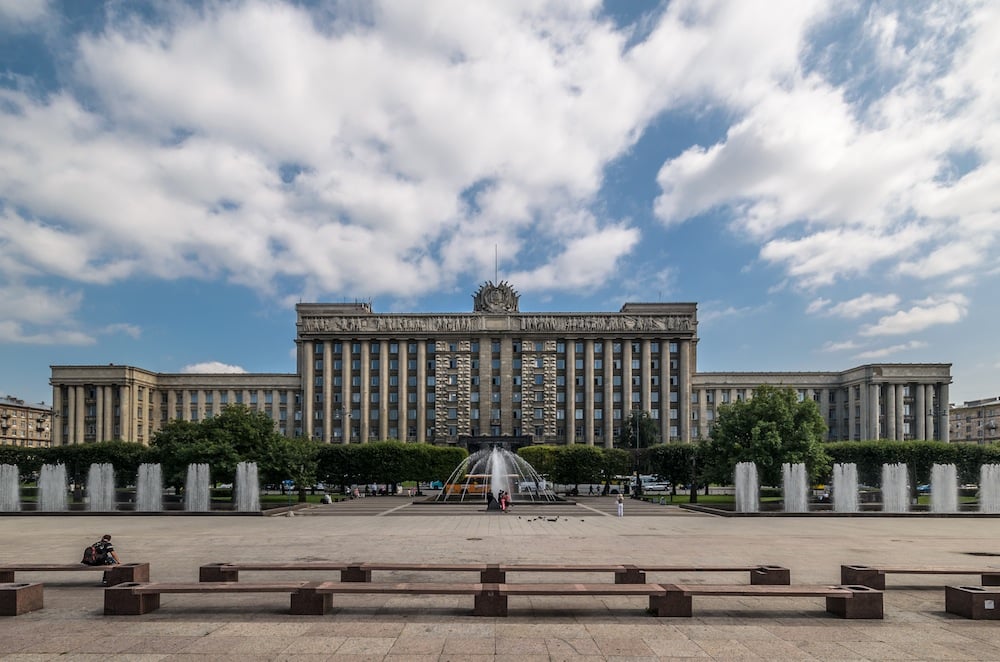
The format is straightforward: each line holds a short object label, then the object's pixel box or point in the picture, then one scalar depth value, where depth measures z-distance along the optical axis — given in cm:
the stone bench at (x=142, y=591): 1134
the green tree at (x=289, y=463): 4531
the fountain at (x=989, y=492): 4231
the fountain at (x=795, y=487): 4038
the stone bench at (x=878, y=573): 1304
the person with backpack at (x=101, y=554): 1522
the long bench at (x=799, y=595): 1143
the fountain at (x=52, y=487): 4242
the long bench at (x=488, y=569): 1330
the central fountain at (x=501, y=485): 5053
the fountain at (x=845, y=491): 4066
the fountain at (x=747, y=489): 4038
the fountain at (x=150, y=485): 4250
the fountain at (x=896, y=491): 4156
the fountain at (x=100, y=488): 4208
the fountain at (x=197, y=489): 4075
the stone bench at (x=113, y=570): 1291
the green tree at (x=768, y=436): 4325
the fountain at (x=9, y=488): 4178
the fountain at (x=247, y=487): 4028
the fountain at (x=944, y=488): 4228
